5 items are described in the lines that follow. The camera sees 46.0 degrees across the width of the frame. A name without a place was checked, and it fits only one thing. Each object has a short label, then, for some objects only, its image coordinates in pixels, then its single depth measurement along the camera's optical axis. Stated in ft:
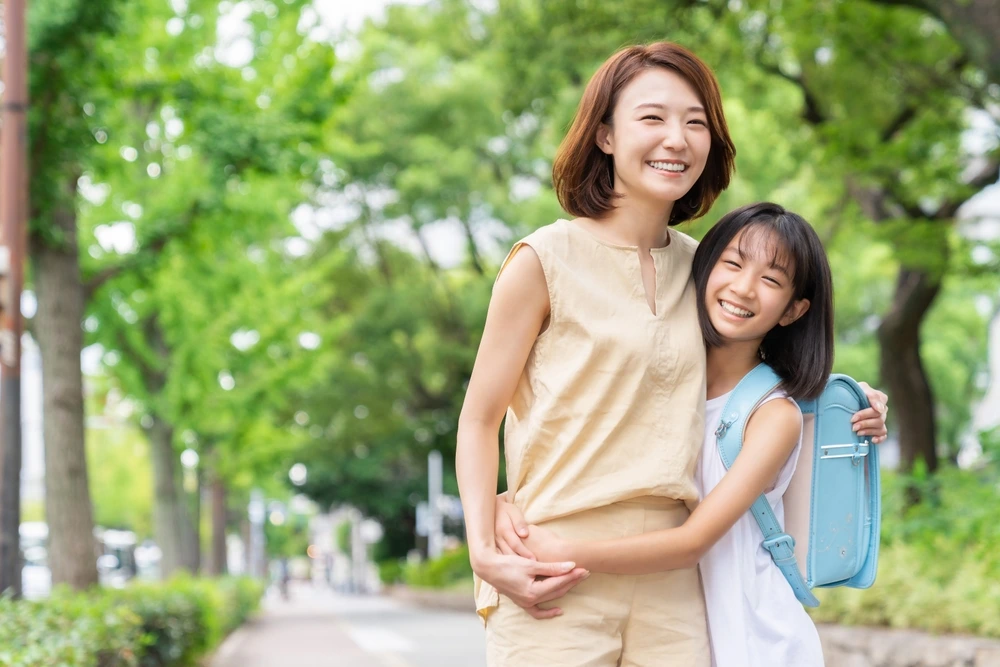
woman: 6.93
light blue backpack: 7.33
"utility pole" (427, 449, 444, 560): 109.81
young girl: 6.92
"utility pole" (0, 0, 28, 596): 23.97
